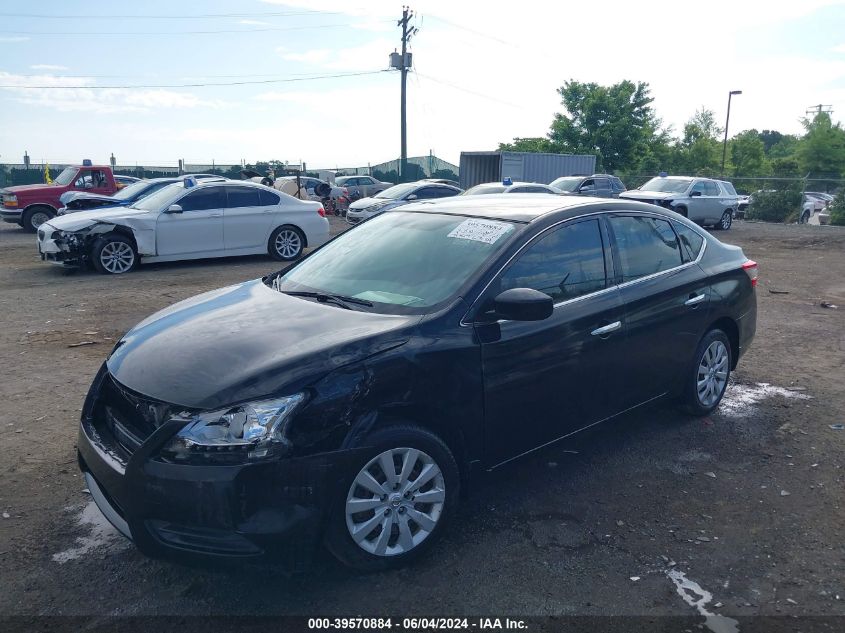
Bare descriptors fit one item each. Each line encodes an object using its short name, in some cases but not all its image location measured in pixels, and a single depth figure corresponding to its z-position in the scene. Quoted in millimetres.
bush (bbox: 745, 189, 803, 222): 27547
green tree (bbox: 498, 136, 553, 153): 47406
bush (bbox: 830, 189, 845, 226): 25359
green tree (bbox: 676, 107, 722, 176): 59159
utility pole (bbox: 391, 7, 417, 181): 36500
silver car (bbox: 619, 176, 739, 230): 20578
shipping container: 27062
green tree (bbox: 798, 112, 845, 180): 47250
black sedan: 2807
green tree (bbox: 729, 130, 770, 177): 61781
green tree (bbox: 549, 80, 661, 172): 42969
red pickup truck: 19031
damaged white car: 11539
